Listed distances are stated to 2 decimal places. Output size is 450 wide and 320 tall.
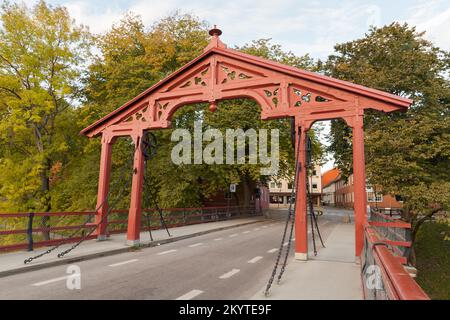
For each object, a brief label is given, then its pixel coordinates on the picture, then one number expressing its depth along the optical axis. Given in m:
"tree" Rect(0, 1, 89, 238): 17.75
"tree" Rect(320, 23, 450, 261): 15.18
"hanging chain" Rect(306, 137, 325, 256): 8.76
